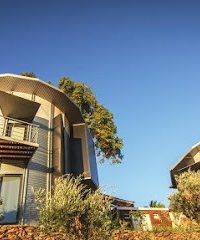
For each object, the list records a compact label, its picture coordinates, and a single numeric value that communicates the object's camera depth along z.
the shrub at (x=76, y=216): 6.46
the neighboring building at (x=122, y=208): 21.93
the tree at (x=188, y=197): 12.23
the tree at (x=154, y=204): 31.09
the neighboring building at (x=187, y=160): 18.53
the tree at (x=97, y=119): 19.86
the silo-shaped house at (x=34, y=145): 10.58
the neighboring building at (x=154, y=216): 22.79
